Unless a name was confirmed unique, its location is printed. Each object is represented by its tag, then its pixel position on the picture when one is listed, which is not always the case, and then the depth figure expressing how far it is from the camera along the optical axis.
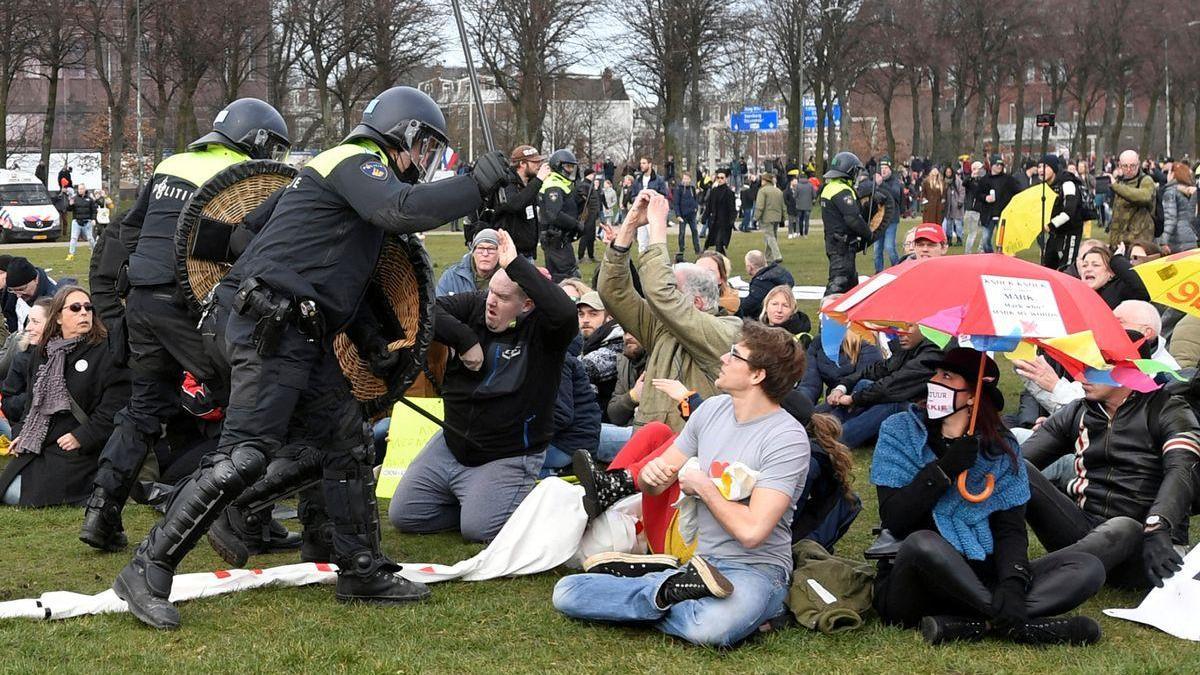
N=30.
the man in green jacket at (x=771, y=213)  24.72
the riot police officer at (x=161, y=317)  6.50
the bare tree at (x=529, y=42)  47.78
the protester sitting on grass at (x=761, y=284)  11.32
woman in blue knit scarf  5.13
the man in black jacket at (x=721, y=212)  26.22
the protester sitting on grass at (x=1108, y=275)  9.30
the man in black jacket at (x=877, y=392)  8.52
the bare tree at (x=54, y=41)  44.62
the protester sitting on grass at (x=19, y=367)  8.46
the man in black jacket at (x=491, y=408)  6.82
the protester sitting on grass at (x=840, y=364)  9.16
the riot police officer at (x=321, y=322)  5.23
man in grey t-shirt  5.11
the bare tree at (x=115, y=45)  44.25
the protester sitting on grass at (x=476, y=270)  10.24
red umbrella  4.88
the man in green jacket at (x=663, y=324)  6.82
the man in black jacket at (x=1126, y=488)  5.77
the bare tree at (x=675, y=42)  50.81
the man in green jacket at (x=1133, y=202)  17.34
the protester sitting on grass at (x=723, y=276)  8.92
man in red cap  11.34
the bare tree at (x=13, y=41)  43.78
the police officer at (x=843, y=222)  16.17
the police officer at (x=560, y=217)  17.28
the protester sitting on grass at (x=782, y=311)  9.01
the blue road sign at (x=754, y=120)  60.62
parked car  34.62
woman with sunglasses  7.86
